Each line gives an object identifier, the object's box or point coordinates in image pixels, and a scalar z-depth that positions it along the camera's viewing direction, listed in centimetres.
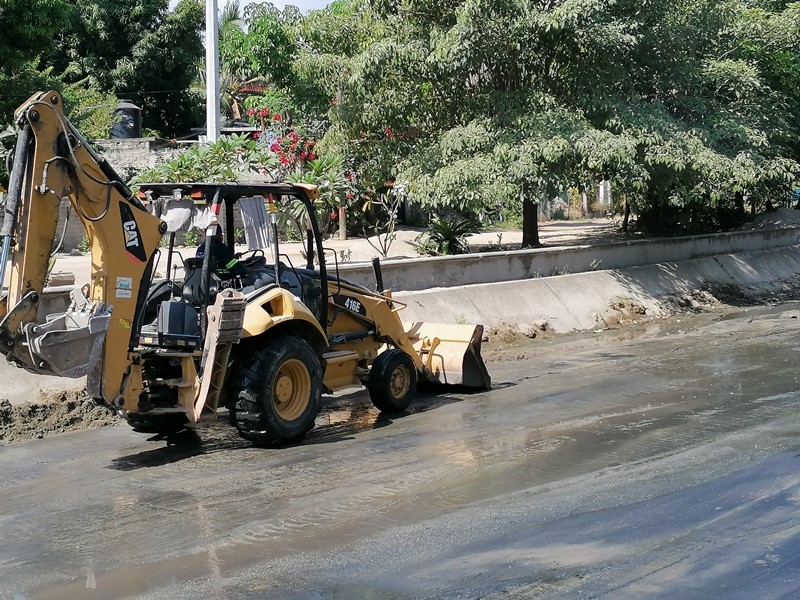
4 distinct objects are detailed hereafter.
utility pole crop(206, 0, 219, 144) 2674
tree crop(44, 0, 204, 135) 4284
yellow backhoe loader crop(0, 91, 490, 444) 832
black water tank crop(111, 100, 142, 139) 3981
